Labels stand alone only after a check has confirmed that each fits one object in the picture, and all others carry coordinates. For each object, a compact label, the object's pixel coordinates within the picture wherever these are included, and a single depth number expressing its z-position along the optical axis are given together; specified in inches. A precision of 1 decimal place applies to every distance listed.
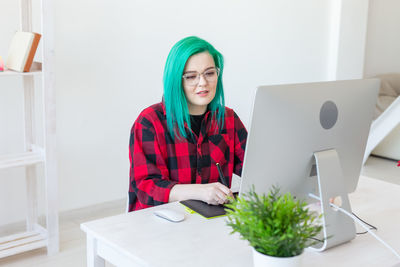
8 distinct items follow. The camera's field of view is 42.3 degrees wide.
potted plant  41.4
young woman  72.5
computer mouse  61.4
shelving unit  103.0
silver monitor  52.4
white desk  52.4
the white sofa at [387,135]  181.0
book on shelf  101.4
